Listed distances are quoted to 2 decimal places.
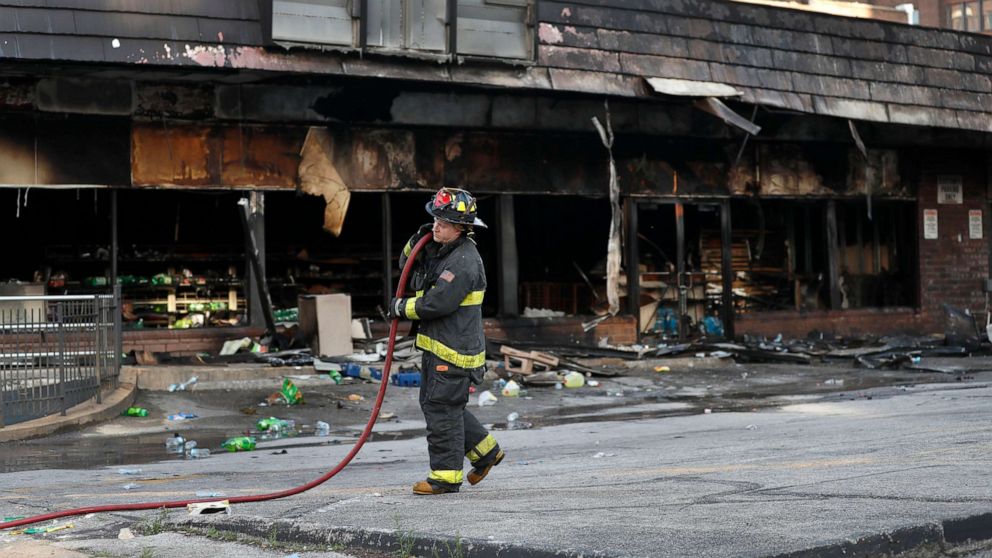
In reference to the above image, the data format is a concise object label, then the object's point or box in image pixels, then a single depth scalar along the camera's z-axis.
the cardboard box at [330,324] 16.41
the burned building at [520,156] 15.84
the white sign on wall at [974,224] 23.55
